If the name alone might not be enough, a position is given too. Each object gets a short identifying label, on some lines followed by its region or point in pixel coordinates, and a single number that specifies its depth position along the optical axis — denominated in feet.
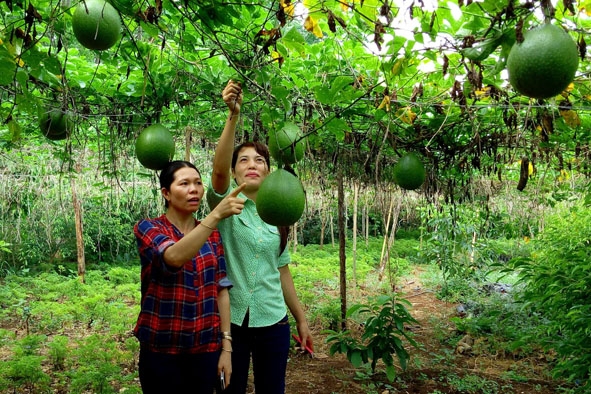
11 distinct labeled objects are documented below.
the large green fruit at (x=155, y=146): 7.93
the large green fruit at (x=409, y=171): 8.11
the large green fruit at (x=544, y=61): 3.22
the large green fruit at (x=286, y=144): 5.28
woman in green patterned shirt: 6.88
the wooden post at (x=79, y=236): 29.14
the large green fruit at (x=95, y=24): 5.09
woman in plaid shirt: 5.97
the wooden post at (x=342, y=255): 18.78
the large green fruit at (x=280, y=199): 4.57
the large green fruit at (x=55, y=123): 8.84
